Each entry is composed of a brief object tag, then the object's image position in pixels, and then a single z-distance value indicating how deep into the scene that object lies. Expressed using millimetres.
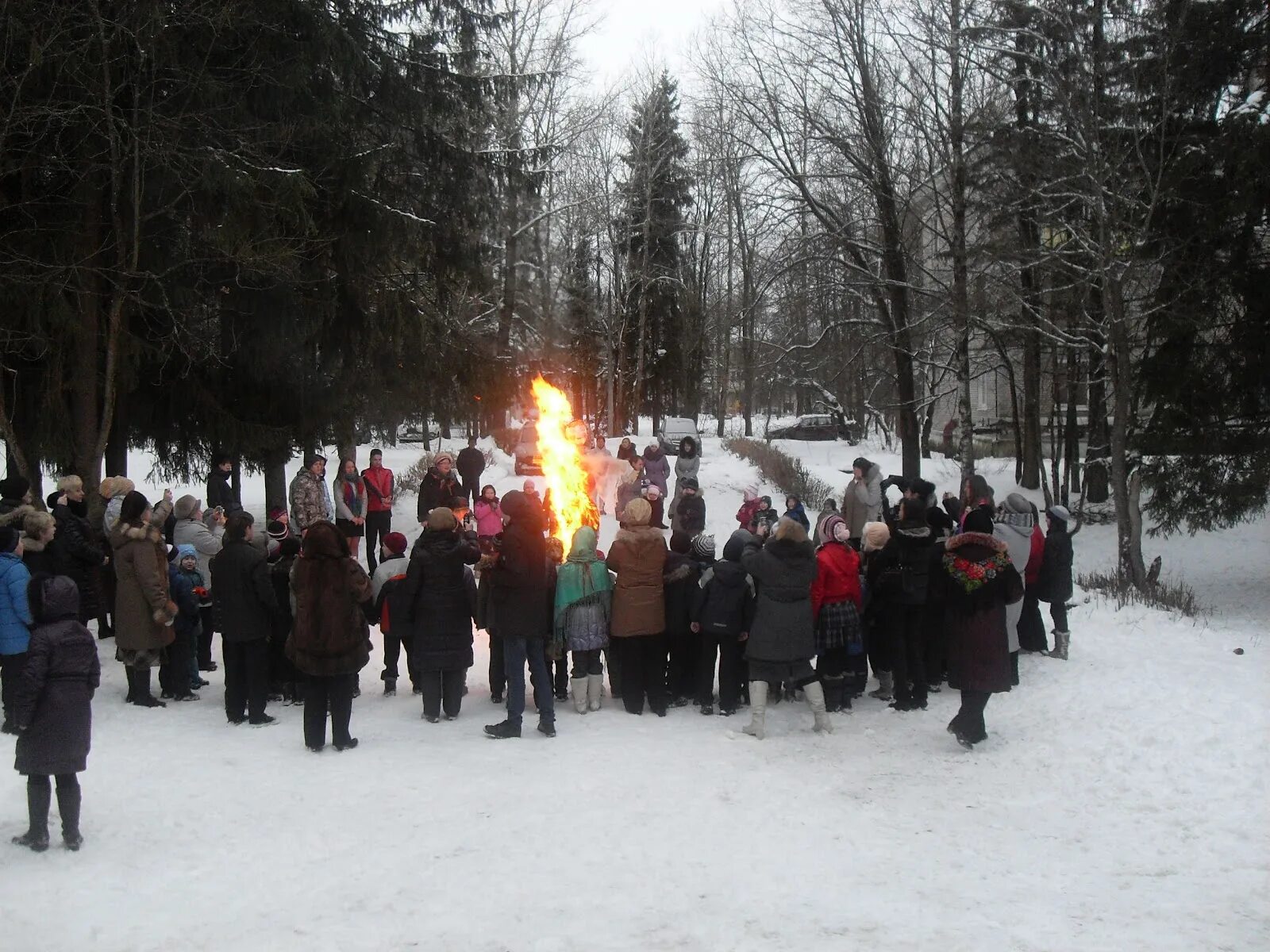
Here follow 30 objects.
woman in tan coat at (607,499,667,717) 9453
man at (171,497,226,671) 10070
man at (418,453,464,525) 15348
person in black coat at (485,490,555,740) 8727
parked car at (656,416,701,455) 36875
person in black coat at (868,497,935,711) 9531
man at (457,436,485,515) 18781
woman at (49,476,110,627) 9086
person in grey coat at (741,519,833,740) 8781
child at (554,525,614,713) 9469
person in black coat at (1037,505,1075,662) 10133
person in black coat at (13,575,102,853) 5941
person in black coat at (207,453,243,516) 12969
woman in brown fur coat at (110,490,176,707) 8930
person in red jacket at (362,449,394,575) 15234
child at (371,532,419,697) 9531
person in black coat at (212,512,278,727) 8852
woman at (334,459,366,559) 14664
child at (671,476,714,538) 14508
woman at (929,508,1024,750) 8195
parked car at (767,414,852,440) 44781
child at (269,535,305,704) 9250
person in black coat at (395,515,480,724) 9078
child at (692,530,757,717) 9258
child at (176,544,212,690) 9625
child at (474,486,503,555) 14336
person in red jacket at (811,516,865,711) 9336
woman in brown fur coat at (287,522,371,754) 8102
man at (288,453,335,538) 13703
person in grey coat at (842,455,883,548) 14469
